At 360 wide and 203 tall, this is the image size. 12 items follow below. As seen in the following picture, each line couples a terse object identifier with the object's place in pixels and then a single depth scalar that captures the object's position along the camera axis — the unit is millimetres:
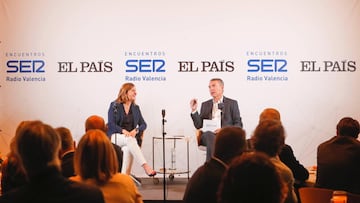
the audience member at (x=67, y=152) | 3883
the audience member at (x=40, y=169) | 2340
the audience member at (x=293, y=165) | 4531
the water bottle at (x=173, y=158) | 8359
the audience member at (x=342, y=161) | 4390
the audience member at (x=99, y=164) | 2873
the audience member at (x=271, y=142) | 3447
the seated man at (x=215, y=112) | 7891
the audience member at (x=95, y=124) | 5016
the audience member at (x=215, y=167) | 3055
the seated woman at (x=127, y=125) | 7785
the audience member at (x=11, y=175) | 3341
